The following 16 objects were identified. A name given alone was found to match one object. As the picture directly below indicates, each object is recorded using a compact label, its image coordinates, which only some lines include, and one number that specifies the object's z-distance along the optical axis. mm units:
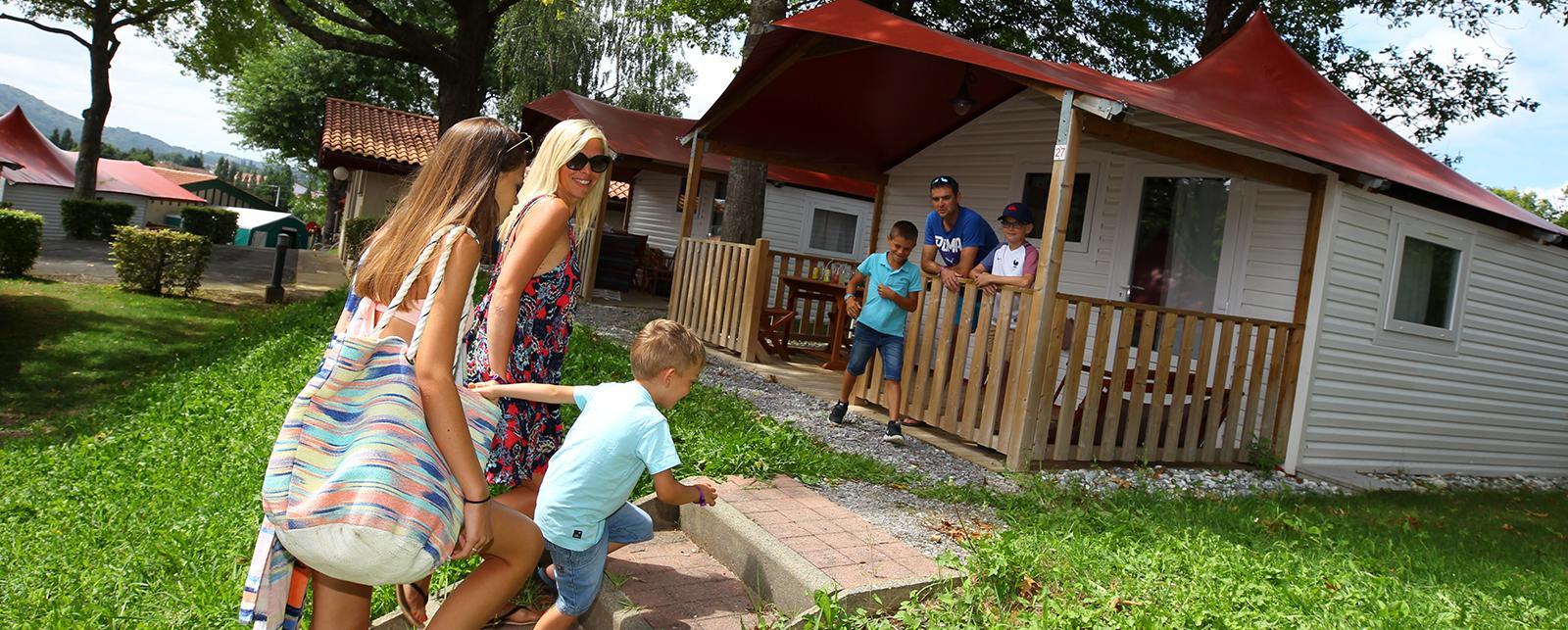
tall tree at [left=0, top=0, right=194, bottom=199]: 27094
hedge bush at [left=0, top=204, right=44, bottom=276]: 17078
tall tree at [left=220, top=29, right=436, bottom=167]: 41062
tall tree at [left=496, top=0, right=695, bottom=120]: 30656
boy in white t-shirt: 7180
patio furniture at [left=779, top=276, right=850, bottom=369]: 10406
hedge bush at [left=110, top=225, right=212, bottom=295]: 16109
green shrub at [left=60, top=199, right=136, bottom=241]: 27609
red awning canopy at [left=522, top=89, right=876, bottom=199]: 15172
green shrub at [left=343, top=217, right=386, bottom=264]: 21480
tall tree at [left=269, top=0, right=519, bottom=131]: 16469
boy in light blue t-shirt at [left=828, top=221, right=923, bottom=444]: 6879
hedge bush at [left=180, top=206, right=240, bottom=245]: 29016
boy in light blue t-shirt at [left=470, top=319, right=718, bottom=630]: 3006
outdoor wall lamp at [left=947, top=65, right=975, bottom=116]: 9031
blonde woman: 3016
